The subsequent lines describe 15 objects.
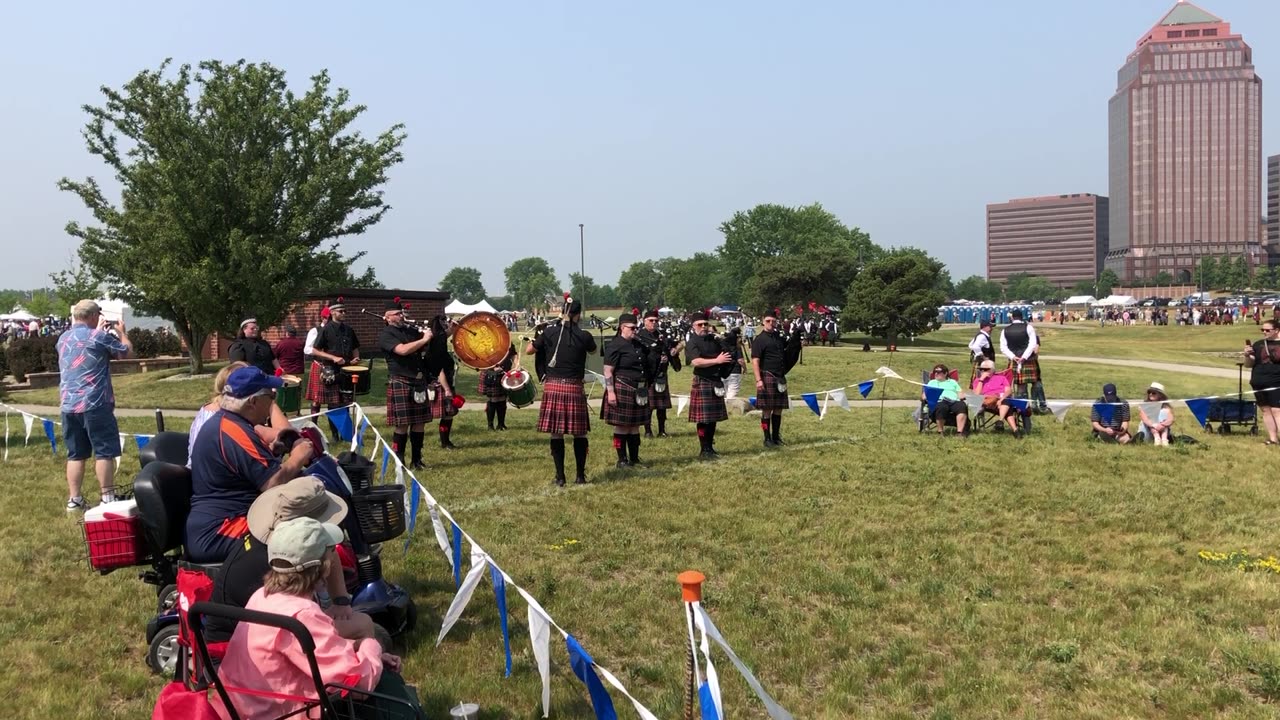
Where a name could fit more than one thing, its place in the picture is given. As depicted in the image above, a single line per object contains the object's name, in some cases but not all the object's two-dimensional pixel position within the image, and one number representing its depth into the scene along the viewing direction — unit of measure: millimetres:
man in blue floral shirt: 6898
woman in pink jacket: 2777
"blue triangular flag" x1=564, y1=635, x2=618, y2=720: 2969
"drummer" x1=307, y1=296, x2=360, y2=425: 10289
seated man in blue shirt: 3855
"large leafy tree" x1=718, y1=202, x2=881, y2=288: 88188
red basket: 4059
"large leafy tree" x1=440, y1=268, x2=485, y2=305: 174250
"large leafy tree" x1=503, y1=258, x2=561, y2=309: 159875
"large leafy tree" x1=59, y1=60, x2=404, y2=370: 17359
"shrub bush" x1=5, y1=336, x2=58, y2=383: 22359
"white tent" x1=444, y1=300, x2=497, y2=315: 35688
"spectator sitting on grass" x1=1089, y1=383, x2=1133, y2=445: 10758
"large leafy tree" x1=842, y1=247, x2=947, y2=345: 37875
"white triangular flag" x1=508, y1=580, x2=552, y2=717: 3312
